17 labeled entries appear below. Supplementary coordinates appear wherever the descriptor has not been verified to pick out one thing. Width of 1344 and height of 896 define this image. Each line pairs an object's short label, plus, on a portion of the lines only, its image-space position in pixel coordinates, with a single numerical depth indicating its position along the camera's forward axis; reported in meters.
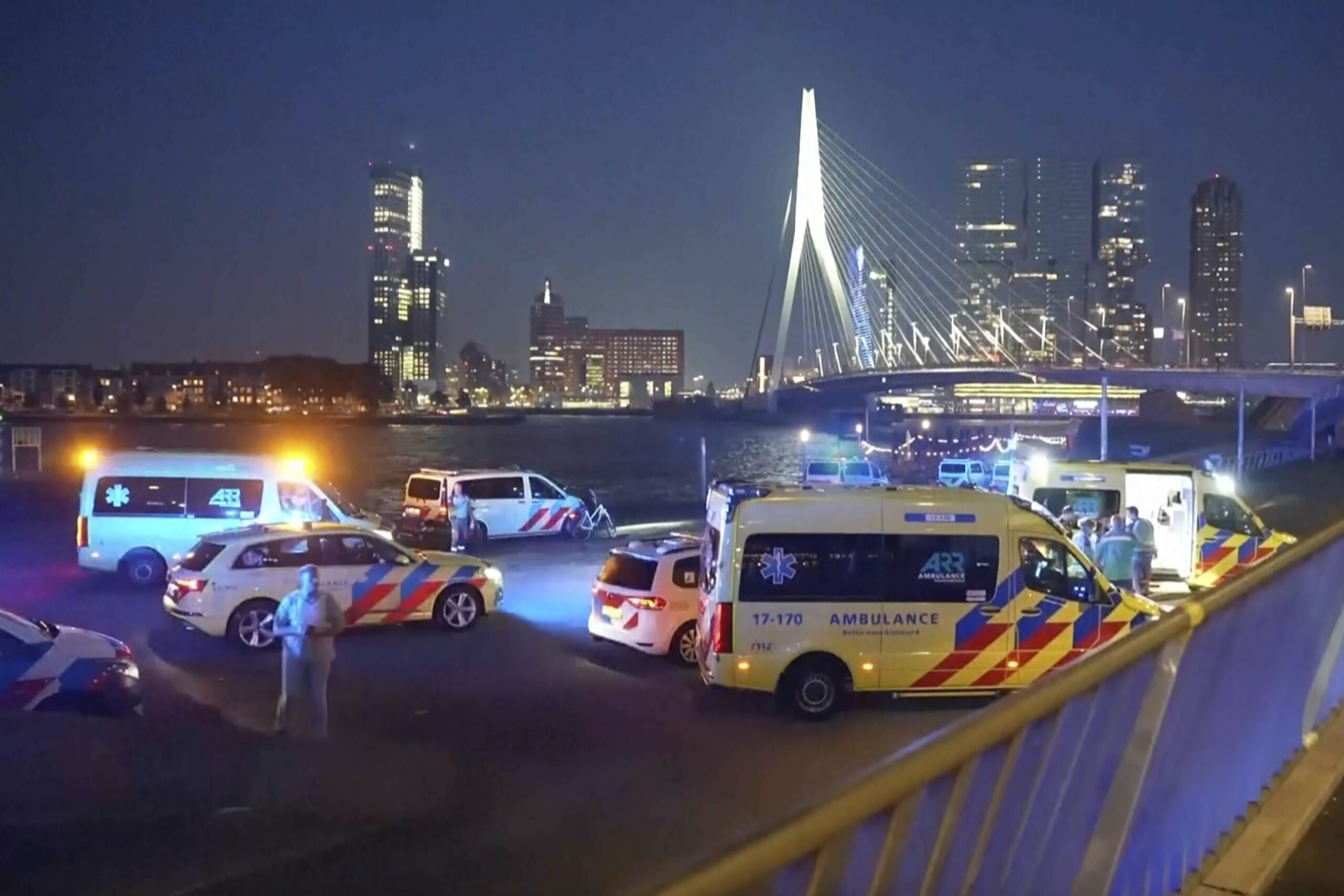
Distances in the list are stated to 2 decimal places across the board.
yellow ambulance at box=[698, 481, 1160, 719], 11.65
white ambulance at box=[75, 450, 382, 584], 20.42
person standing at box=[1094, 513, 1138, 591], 16.91
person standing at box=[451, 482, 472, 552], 25.00
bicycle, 28.70
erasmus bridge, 71.50
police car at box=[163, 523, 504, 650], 15.25
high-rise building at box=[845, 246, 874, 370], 93.88
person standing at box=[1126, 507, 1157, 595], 17.22
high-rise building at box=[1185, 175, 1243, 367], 87.69
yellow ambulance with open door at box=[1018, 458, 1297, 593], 19.95
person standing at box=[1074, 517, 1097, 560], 18.30
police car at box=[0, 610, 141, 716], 10.16
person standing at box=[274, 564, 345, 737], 10.11
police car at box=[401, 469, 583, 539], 27.16
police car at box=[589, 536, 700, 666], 13.91
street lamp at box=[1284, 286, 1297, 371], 78.06
